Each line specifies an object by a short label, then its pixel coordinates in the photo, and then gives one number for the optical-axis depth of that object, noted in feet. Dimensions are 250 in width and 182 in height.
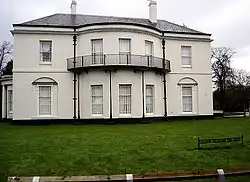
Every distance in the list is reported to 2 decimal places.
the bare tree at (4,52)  121.56
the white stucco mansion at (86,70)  56.32
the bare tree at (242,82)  107.14
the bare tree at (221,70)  108.87
